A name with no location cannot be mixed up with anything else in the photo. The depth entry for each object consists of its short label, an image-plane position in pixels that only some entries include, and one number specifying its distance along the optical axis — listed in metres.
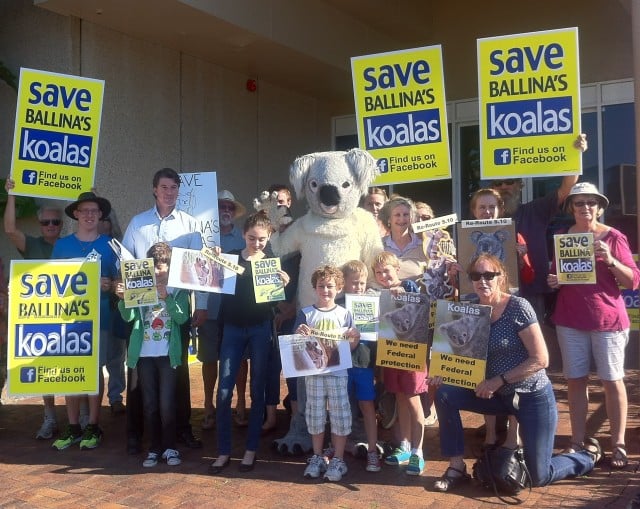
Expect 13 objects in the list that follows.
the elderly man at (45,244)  5.41
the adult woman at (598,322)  4.33
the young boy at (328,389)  4.32
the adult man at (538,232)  4.93
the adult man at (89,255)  5.09
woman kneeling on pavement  3.95
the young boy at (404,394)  4.40
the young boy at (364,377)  4.45
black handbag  3.91
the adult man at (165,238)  4.96
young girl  4.54
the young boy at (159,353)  4.69
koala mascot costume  4.88
